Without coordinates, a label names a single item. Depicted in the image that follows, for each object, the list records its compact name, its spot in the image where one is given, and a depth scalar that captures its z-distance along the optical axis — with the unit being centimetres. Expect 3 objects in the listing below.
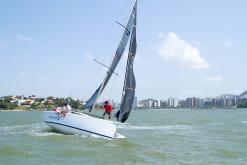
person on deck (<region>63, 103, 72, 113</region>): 2725
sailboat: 2567
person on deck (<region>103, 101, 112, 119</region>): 2808
